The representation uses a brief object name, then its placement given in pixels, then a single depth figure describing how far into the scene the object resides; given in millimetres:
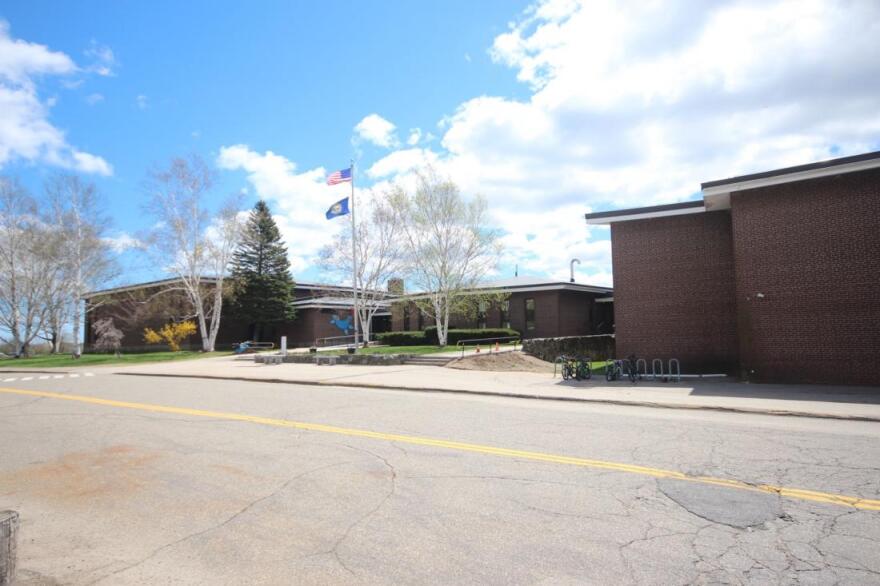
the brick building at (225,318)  44278
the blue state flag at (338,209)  29547
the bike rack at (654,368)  18722
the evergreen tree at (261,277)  44281
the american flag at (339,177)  29125
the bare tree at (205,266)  40125
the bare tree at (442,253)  33031
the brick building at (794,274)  15008
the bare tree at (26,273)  39938
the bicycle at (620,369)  18016
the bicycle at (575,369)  18234
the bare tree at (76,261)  40531
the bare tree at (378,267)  36250
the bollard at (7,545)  3371
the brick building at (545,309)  37438
